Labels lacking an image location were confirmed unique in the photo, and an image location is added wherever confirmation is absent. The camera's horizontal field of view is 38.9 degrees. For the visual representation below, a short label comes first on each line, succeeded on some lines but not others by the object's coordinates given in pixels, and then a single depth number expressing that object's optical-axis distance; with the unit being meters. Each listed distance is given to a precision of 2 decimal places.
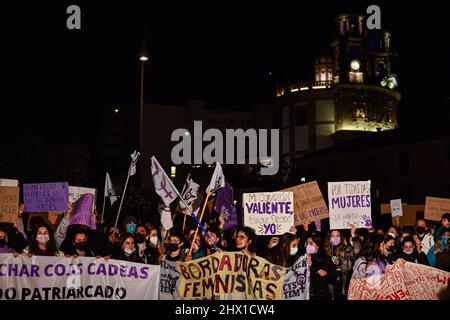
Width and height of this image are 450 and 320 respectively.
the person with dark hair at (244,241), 9.59
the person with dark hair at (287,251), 9.81
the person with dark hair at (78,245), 9.16
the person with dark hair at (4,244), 9.36
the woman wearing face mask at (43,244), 9.06
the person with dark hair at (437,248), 11.60
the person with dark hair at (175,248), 9.89
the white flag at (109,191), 16.11
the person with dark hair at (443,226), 12.44
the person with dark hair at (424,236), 13.31
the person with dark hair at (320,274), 10.04
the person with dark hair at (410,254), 10.27
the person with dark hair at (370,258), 9.12
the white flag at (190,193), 14.94
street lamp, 23.25
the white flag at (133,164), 14.50
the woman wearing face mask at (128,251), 9.23
